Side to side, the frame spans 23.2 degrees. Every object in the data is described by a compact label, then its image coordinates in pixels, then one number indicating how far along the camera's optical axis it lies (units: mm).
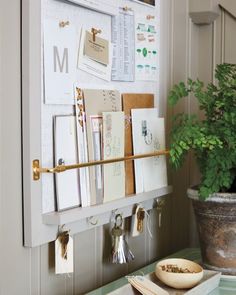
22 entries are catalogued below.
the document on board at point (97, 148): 1588
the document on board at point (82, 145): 1539
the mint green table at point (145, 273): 1595
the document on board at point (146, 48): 1830
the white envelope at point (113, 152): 1629
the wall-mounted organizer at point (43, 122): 1370
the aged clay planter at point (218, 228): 1706
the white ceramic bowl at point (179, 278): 1532
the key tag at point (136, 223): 1805
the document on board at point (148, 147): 1803
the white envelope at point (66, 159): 1473
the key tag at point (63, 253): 1467
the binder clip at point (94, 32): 1605
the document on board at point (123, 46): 1713
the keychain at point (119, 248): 1672
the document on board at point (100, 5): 1552
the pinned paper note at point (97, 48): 1579
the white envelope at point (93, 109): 1568
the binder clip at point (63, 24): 1479
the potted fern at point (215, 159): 1680
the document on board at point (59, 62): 1430
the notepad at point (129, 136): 1764
